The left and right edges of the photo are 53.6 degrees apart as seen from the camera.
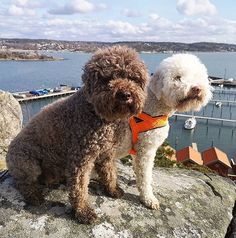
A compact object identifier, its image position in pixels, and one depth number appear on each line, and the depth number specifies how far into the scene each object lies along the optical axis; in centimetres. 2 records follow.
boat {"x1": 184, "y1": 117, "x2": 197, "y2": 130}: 3634
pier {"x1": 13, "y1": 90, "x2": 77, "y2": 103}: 4487
